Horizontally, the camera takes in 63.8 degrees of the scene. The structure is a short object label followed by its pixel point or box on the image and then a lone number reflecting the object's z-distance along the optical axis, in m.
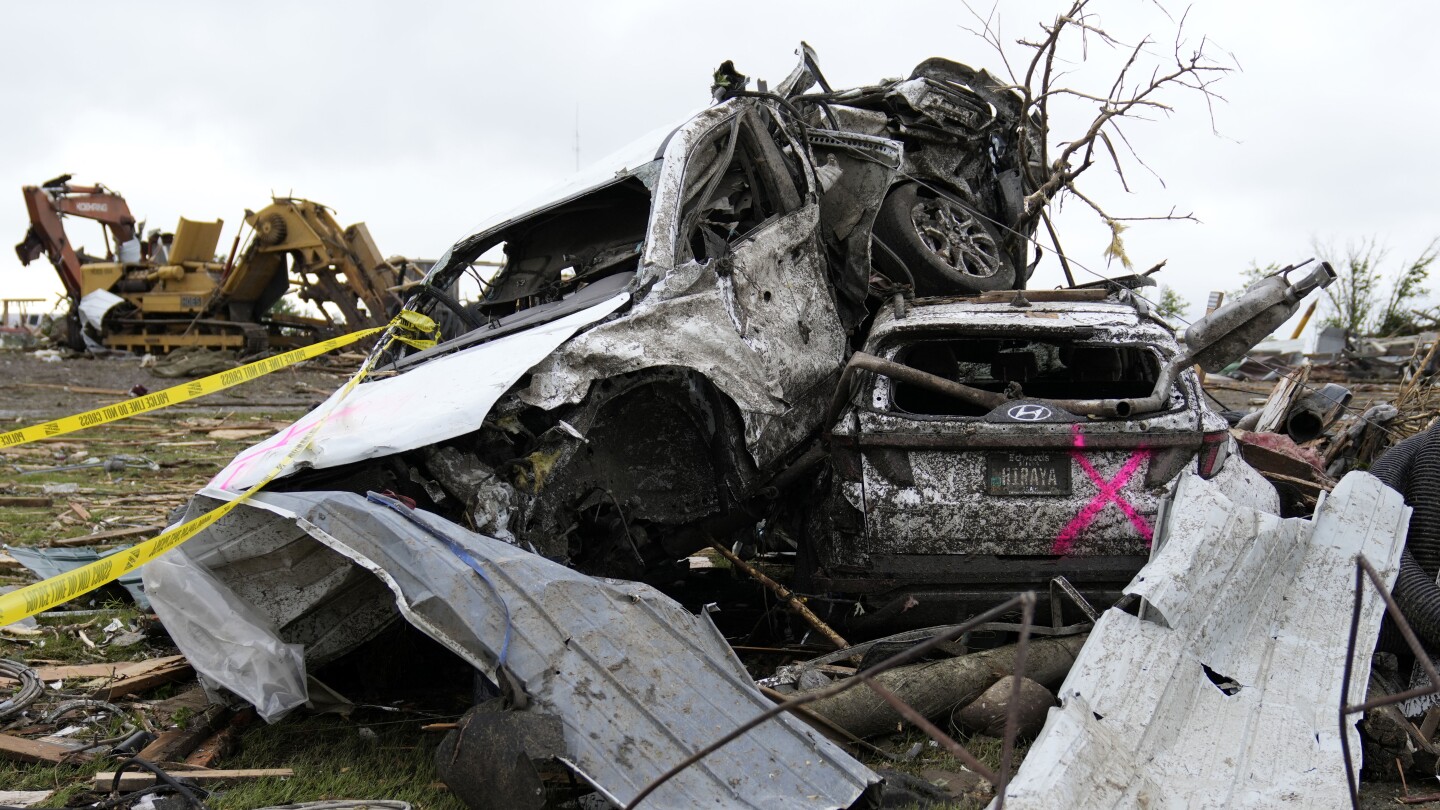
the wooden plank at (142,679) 4.25
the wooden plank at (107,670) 4.47
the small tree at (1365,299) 28.41
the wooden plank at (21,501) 8.03
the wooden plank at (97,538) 6.52
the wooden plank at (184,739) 3.61
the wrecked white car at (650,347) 3.88
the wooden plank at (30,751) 3.64
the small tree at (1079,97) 7.56
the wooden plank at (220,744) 3.67
